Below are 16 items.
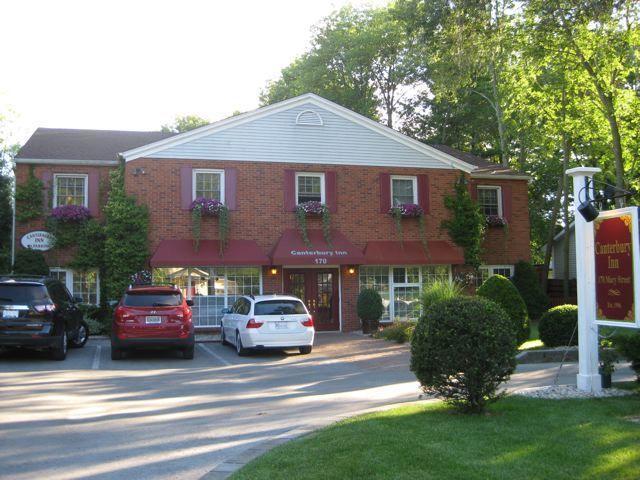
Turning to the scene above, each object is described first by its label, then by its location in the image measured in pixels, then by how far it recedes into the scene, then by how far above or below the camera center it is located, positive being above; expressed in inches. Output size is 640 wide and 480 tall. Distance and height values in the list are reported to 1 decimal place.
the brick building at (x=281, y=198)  805.2 +100.9
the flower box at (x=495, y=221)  953.5 +72.3
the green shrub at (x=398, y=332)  701.3 -69.3
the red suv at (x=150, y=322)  557.6 -41.1
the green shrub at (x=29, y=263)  760.3 +17.2
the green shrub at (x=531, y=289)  944.3 -30.9
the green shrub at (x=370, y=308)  800.3 -46.9
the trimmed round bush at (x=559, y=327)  577.9 -53.9
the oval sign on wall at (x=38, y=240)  792.3 +46.7
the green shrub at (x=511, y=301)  599.8 -30.6
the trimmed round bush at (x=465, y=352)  288.8 -38.2
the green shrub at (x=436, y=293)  690.2 -25.1
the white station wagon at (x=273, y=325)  590.9 -48.8
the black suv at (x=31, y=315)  509.0 -31.0
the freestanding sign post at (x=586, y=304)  370.6 -21.7
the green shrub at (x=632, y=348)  370.0 -48.1
